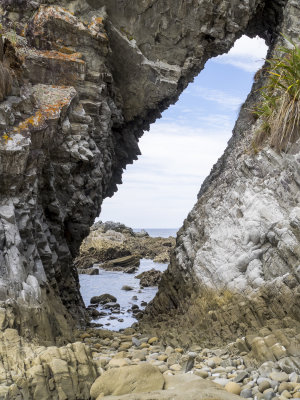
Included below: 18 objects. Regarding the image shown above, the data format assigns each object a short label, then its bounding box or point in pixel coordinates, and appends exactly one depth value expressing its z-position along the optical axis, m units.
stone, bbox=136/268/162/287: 24.16
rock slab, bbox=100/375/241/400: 5.47
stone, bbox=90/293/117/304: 18.97
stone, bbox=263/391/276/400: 5.81
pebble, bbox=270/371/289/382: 6.22
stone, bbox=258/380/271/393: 6.11
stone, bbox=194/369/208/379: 7.02
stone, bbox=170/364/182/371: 7.75
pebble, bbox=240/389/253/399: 6.04
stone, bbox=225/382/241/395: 6.17
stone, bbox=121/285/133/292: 22.39
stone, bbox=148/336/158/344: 10.02
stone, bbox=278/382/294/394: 5.93
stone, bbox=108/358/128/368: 7.91
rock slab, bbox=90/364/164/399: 5.99
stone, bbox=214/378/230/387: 6.55
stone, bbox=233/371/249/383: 6.62
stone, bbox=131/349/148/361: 8.56
